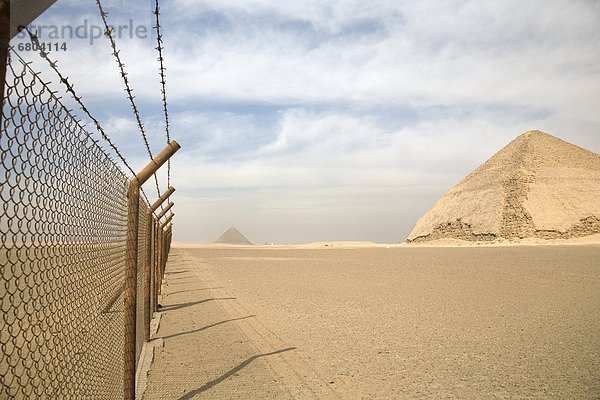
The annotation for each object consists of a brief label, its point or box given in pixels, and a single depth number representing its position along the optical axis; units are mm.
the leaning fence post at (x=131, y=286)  4234
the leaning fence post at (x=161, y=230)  12182
